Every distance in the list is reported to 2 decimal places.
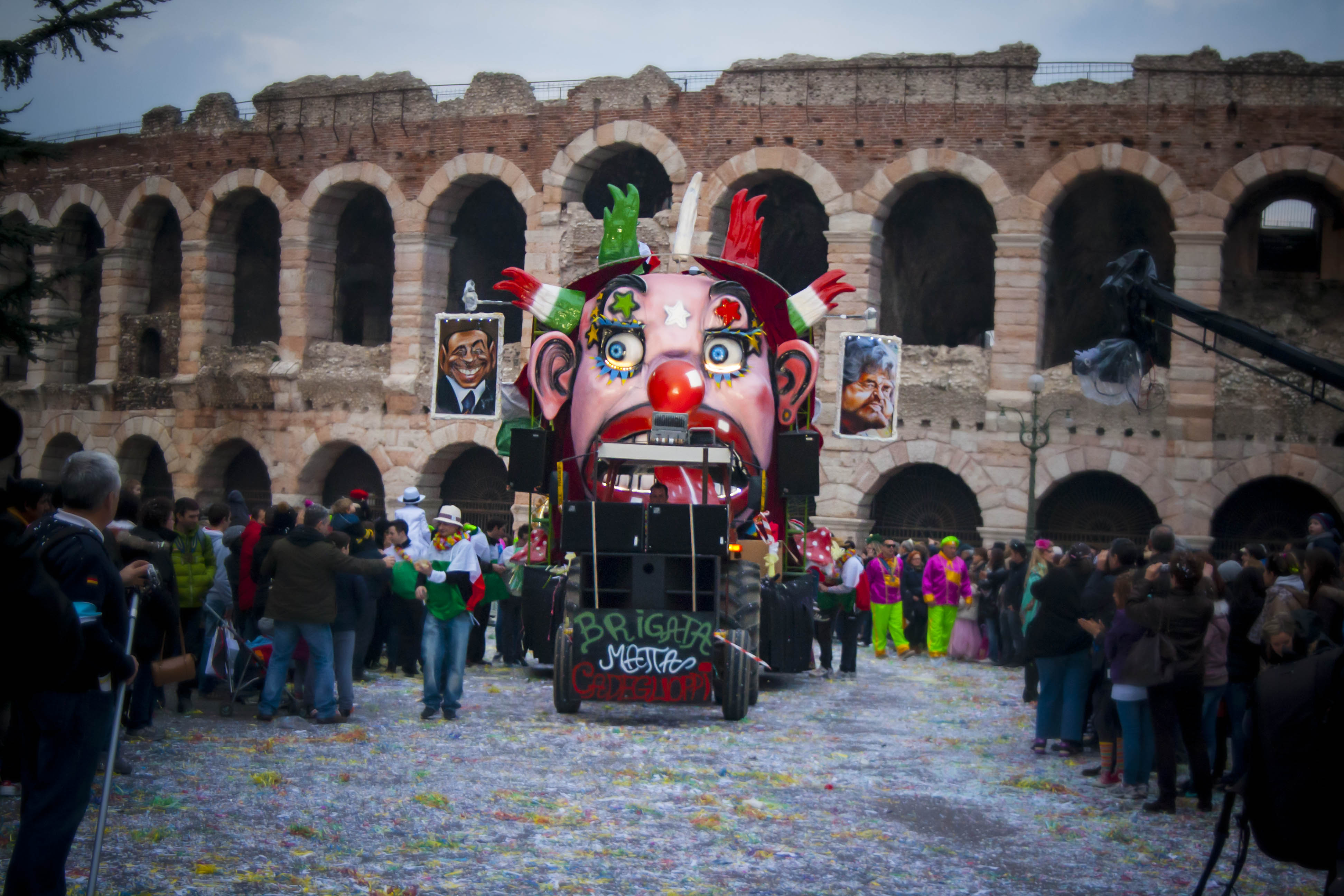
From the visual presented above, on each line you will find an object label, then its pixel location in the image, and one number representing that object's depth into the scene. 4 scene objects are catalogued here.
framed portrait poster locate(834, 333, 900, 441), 20.11
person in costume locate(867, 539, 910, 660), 16.05
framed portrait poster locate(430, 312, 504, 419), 21.45
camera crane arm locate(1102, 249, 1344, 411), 14.51
